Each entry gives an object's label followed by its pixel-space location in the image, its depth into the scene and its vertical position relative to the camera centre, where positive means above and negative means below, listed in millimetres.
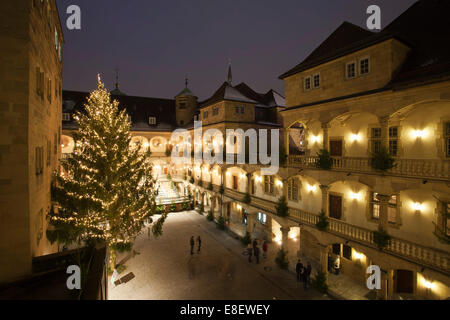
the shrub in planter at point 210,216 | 30267 -7657
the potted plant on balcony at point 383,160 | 11664 -23
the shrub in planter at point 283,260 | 17875 -8102
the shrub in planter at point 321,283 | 14688 -8161
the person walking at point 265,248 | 19992 -7914
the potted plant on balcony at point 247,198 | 22234 -3817
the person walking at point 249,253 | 19109 -8058
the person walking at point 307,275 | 14883 -7702
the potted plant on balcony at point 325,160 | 14758 -22
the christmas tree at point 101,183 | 14188 -1541
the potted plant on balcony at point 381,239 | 11633 -4142
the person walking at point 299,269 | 15716 -7723
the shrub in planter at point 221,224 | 26930 -7743
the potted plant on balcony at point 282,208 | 17672 -3851
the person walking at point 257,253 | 18875 -7884
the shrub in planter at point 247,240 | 22422 -8058
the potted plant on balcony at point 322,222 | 14680 -4151
